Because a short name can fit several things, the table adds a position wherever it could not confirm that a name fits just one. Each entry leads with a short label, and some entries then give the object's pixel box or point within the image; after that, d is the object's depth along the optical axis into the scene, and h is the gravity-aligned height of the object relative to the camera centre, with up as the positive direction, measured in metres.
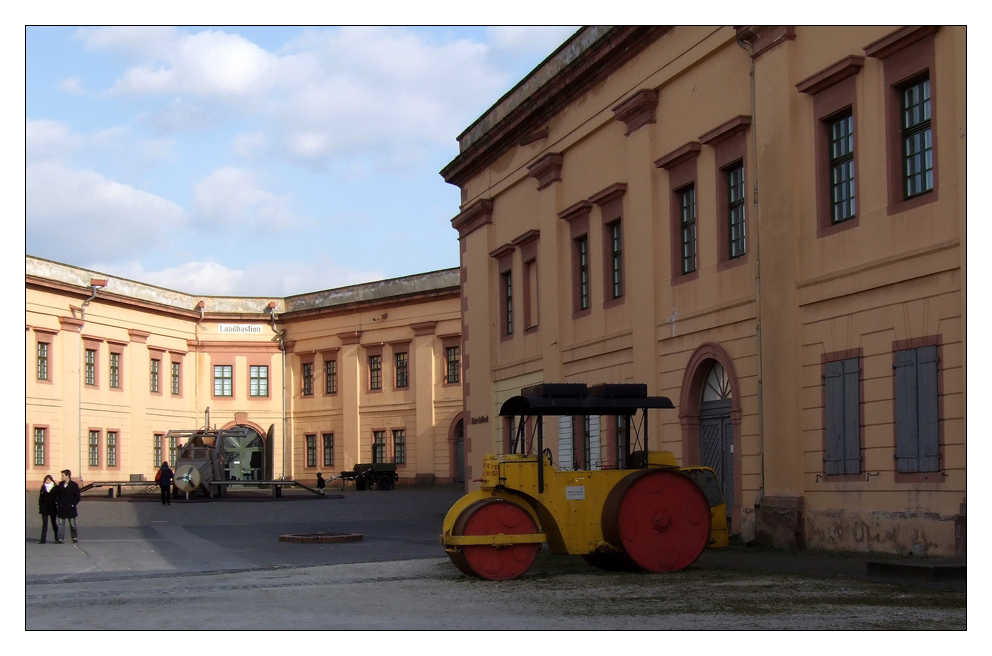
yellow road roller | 14.02 -1.40
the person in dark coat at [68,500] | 24.78 -2.06
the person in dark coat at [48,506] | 24.84 -2.18
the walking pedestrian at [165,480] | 37.56 -2.56
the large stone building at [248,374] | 49.19 +0.76
